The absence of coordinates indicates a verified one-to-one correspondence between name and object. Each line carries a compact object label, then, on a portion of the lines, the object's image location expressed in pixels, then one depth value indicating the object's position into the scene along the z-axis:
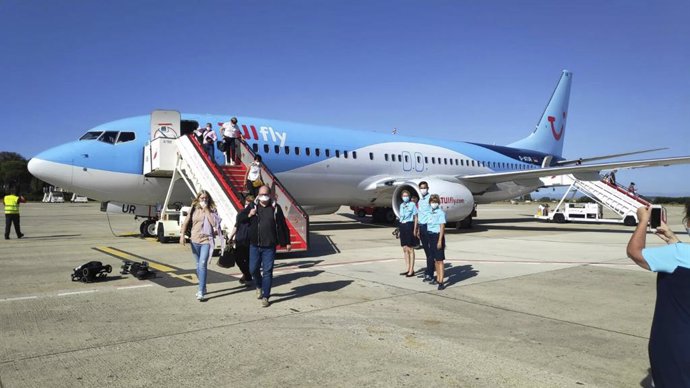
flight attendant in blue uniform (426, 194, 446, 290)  7.49
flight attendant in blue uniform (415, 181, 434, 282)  7.85
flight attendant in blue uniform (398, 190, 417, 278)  8.33
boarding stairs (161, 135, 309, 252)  10.43
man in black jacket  6.17
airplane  12.72
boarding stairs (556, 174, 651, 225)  23.89
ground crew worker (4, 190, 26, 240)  14.17
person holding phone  2.37
